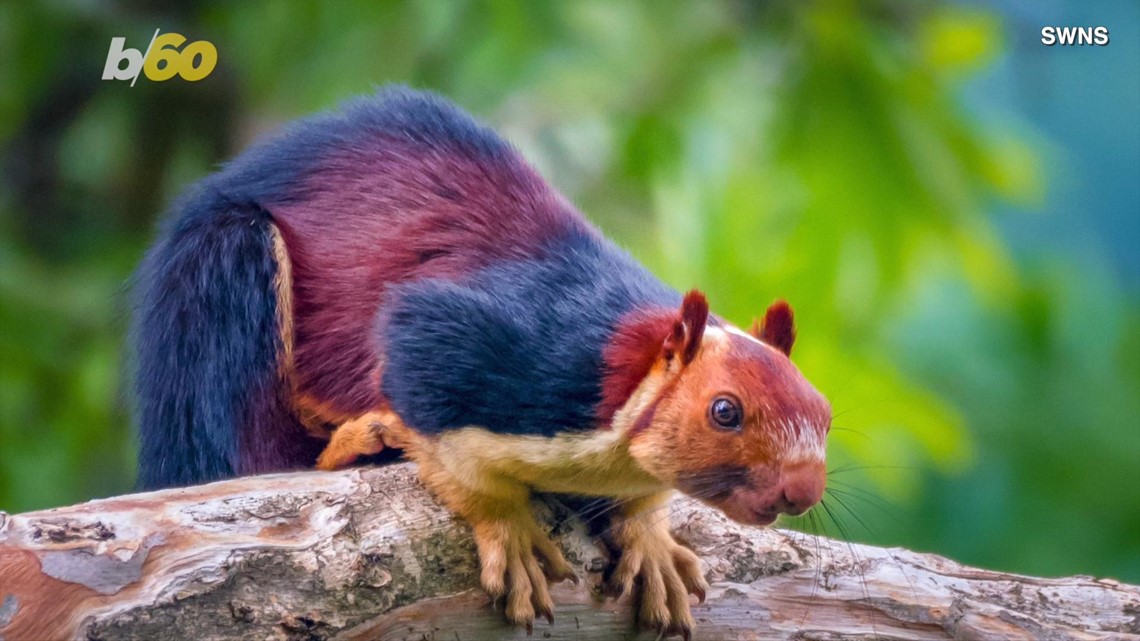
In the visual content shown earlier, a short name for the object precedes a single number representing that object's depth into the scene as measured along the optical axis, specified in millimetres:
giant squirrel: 4805
